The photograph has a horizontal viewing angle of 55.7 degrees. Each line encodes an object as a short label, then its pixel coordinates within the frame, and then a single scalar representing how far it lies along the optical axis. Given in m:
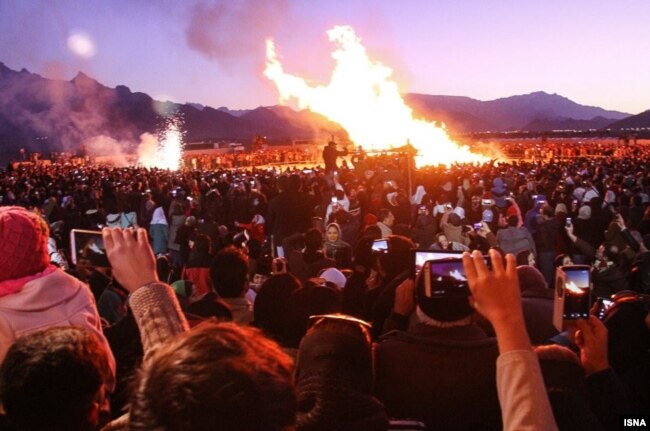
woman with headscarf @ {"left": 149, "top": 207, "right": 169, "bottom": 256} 10.62
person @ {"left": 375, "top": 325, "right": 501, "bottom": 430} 2.53
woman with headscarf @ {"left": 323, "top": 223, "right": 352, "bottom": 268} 7.71
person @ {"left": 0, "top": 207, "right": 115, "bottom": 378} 2.65
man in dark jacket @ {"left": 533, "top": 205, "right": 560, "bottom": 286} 9.41
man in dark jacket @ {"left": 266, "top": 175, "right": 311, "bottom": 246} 9.92
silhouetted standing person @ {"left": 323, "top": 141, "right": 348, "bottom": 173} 16.41
